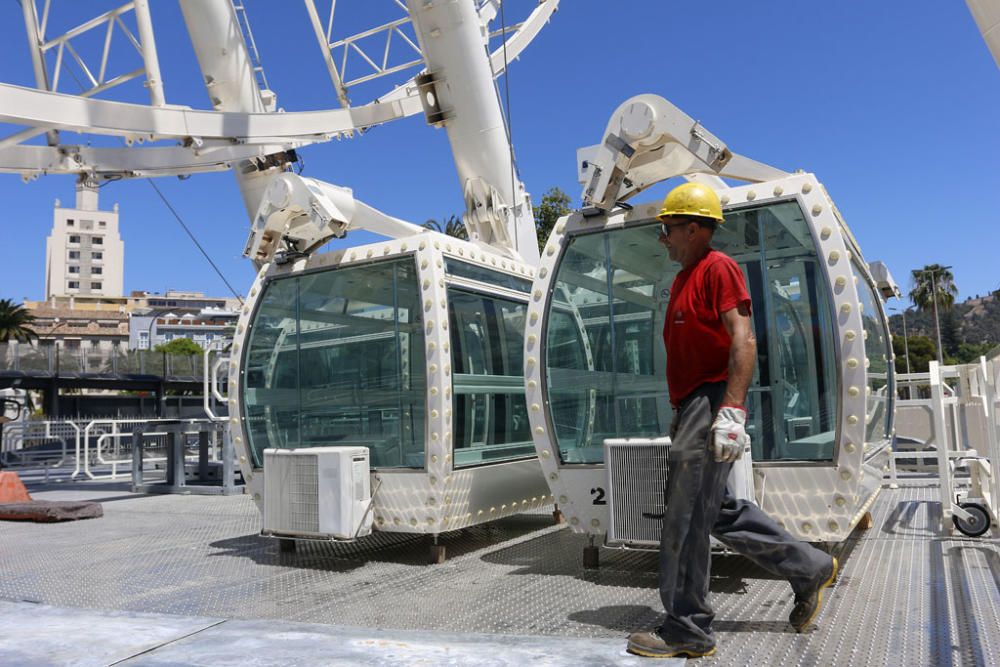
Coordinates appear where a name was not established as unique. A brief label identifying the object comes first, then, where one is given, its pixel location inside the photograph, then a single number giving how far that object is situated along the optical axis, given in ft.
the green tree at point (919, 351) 224.94
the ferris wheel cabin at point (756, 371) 16.02
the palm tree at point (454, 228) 117.80
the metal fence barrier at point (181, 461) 40.16
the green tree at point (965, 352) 260.42
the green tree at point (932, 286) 258.16
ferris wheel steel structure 29.48
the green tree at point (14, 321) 187.21
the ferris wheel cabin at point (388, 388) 20.15
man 11.74
